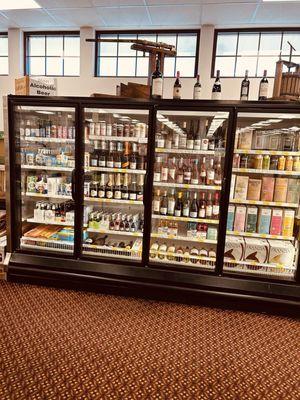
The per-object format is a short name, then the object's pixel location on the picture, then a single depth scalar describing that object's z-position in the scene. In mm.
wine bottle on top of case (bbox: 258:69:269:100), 2584
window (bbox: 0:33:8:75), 4709
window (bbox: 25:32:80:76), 4586
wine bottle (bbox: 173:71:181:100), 2744
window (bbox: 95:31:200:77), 4328
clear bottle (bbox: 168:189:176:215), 3070
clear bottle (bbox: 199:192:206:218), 3018
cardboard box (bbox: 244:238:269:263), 2969
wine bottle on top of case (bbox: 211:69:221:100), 2703
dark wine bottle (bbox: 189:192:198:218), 3001
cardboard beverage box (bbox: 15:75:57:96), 2965
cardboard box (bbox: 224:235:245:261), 3014
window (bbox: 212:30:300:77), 4098
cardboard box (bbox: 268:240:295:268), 2920
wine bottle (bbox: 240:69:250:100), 2688
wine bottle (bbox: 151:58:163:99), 2711
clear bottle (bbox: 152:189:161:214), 3095
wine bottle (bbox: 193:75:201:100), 2775
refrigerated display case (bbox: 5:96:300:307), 2770
